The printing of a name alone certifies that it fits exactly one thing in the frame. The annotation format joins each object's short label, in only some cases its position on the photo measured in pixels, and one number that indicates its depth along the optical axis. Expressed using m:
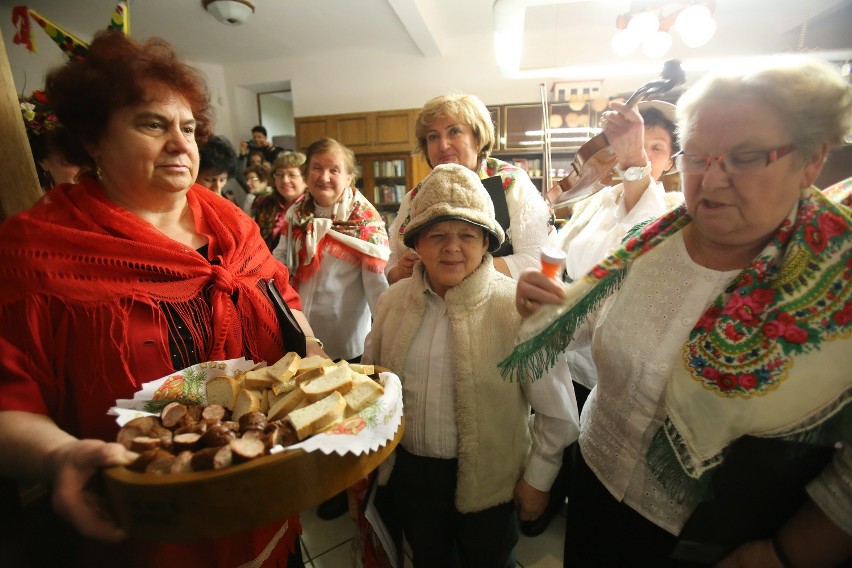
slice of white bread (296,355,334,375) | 0.87
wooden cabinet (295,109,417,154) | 5.38
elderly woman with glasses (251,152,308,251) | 2.62
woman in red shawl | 0.72
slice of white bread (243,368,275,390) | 0.83
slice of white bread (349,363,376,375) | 0.89
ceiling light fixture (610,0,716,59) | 2.08
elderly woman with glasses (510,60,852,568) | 0.62
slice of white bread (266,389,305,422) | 0.76
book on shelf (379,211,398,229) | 5.73
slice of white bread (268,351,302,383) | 0.83
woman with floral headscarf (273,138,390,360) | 1.97
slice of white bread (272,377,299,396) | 0.81
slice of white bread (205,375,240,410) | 0.80
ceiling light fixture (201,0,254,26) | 3.80
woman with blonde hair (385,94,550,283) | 1.36
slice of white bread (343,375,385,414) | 0.76
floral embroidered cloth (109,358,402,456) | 0.63
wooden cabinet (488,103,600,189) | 4.79
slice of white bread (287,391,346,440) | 0.68
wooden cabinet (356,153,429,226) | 5.52
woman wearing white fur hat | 0.97
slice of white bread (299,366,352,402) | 0.76
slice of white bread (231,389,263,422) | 0.78
